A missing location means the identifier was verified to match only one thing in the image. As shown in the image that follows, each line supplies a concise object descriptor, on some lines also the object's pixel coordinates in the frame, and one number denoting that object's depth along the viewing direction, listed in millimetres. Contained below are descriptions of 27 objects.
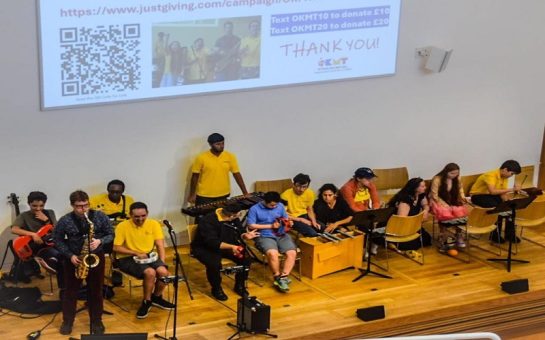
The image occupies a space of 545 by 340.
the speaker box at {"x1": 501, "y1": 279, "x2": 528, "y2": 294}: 10359
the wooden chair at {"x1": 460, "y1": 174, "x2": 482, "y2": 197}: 12547
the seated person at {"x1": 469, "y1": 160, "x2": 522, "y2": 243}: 11961
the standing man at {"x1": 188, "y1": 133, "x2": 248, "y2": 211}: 11055
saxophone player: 9016
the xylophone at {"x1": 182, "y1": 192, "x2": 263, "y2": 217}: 10883
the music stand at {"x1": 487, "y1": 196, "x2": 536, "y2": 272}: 11078
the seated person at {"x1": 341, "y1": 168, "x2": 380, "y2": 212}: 11367
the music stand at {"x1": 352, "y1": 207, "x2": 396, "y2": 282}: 10531
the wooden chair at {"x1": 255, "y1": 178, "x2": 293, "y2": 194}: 11578
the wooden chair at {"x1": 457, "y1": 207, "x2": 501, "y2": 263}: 11258
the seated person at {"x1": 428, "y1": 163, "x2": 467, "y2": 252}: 11641
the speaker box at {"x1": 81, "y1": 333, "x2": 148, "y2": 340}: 7565
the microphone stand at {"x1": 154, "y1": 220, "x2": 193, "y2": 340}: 8392
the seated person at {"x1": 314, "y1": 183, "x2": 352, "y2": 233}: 11312
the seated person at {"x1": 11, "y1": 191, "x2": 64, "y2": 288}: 9781
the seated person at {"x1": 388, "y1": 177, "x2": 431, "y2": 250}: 11328
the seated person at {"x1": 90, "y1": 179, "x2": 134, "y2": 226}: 10453
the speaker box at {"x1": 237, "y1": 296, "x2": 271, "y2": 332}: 9258
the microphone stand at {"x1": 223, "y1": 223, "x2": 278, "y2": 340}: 9328
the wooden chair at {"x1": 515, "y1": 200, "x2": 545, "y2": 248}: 11586
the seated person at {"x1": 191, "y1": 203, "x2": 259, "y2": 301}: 10055
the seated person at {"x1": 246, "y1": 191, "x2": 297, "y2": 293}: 10375
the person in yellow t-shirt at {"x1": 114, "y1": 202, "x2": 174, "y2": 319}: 9609
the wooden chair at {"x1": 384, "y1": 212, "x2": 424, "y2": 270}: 10969
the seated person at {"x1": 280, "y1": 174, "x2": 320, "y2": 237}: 10992
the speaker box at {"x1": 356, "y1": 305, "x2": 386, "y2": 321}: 9602
